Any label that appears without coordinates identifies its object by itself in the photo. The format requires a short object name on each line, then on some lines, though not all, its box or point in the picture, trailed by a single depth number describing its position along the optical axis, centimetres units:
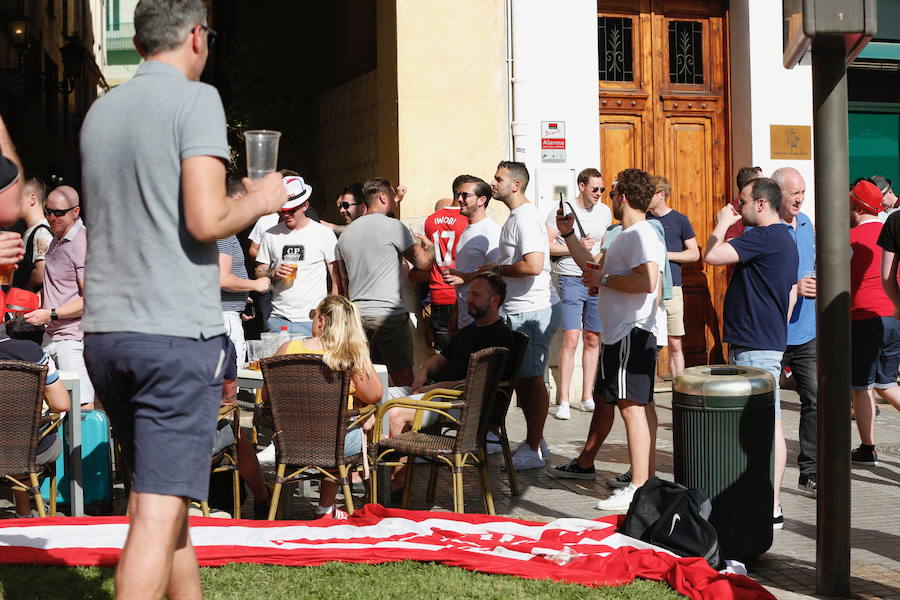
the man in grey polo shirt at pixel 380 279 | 877
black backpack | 558
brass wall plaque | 1246
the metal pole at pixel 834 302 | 518
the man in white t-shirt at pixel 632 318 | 701
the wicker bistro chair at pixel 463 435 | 649
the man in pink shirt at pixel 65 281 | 744
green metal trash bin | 577
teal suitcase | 704
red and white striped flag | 538
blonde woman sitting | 628
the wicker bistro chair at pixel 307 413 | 611
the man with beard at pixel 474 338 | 771
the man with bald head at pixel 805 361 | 753
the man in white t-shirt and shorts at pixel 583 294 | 1073
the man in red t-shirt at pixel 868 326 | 816
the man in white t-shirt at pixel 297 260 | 902
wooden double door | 1248
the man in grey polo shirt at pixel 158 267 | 339
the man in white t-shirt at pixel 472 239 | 919
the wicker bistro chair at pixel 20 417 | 617
